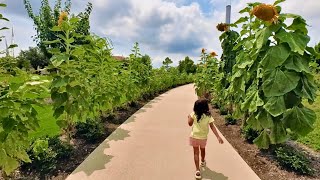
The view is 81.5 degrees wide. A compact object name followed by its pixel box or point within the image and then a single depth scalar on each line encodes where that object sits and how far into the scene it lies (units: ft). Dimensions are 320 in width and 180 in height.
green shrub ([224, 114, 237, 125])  16.70
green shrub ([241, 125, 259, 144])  12.88
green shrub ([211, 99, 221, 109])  23.04
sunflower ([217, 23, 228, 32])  16.87
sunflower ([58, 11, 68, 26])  10.28
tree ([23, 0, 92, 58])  22.72
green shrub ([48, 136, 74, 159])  9.97
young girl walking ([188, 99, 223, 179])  9.37
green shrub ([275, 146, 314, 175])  9.64
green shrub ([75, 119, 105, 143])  12.62
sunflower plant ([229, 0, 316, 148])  7.83
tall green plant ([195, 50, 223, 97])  24.91
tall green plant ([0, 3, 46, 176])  6.46
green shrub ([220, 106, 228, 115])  20.11
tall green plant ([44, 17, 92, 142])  9.26
